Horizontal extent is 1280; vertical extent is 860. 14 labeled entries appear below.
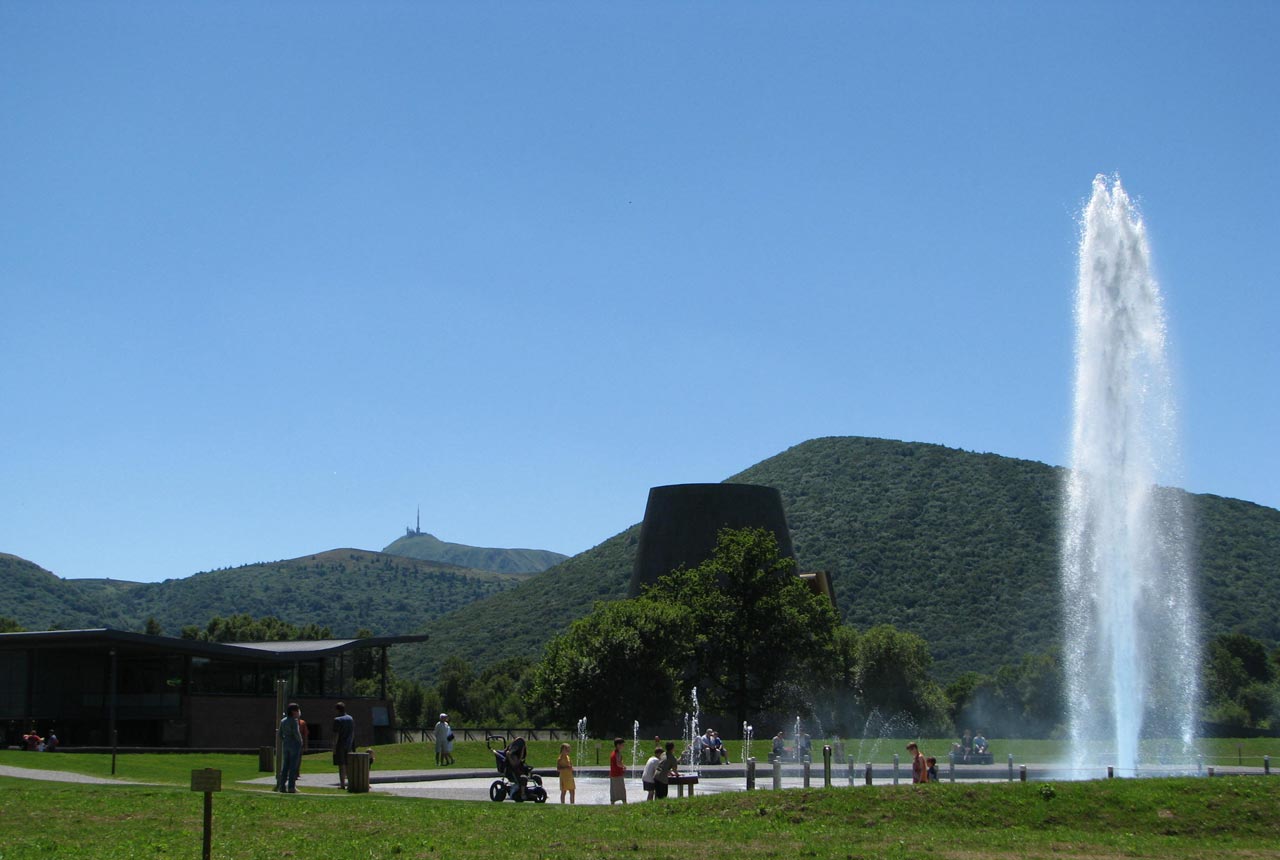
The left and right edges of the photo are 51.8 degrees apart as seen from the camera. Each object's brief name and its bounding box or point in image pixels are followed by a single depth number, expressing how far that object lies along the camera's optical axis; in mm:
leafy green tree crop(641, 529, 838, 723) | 51250
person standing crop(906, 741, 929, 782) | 24328
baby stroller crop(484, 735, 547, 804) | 22734
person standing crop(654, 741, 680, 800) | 22422
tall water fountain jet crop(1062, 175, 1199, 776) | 31594
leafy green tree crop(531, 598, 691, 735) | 49438
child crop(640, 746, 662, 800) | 22453
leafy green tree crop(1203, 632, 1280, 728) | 76125
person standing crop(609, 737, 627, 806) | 22203
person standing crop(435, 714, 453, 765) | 34997
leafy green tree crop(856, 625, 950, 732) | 76000
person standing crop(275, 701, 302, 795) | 21625
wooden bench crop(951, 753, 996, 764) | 39812
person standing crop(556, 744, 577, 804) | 22938
